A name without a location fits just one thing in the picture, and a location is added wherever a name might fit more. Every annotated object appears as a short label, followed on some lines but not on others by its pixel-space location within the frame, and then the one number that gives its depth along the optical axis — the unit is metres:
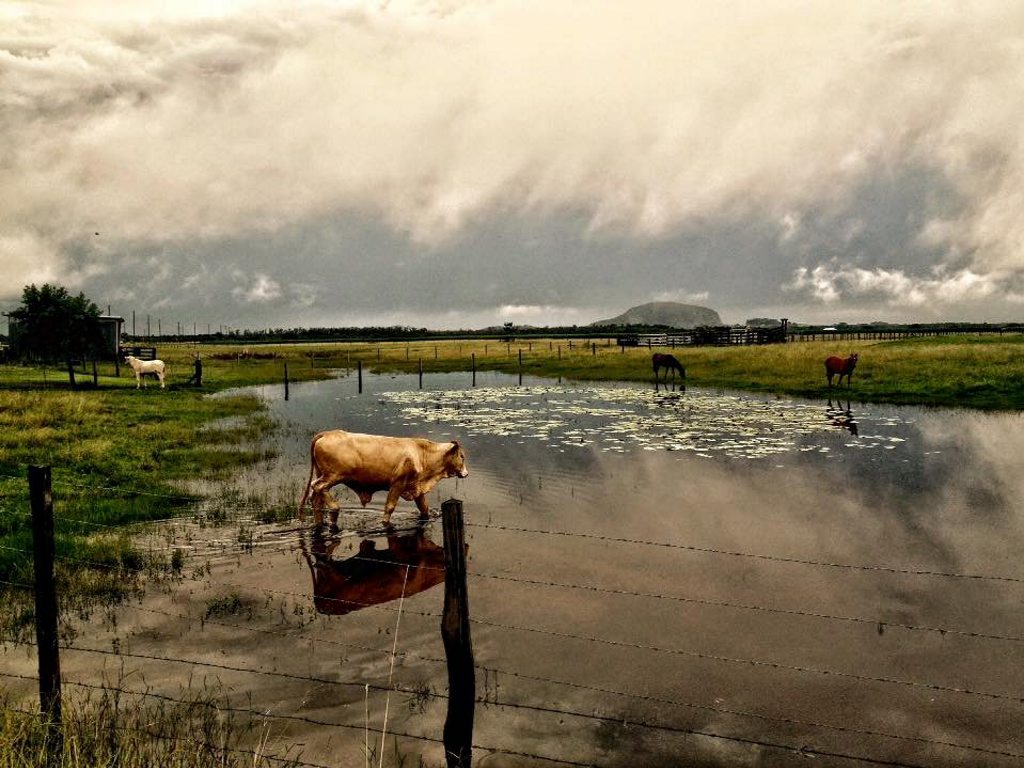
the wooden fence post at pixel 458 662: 4.83
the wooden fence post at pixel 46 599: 5.22
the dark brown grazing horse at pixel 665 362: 42.83
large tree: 36.50
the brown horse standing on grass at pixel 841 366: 34.12
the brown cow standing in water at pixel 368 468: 11.30
